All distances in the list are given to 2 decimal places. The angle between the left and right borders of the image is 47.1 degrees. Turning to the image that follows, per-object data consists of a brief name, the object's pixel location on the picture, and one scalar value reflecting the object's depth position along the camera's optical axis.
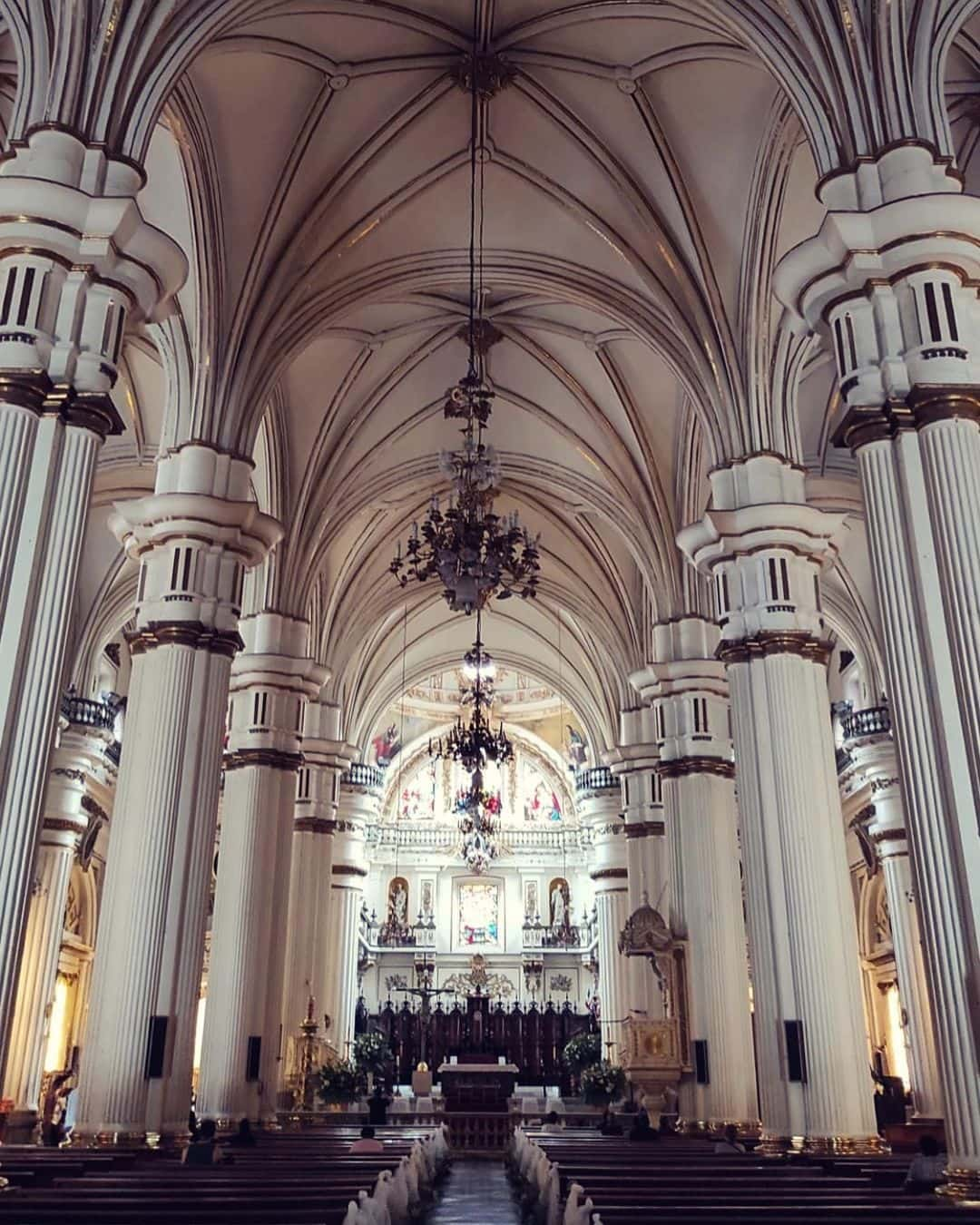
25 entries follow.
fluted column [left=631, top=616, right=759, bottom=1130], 13.79
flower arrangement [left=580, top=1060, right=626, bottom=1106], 18.09
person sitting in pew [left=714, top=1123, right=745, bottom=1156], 9.43
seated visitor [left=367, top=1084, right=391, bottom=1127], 15.51
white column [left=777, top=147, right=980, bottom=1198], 6.40
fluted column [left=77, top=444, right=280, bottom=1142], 9.98
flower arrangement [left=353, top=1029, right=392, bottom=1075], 18.89
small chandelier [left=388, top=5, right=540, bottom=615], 10.69
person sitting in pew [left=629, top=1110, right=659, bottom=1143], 12.16
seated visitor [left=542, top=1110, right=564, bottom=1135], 15.48
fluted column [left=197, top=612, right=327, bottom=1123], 13.54
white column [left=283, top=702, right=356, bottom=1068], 19.03
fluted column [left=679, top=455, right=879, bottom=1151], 10.04
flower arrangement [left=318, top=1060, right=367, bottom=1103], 16.95
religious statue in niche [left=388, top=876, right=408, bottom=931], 34.62
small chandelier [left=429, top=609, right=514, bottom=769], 17.06
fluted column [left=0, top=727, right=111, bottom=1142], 17.41
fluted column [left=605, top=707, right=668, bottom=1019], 19.45
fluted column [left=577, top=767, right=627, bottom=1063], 23.34
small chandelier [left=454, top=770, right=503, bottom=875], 21.51
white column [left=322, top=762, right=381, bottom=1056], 22.95
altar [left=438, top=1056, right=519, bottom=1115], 20.81
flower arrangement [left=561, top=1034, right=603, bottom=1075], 21.02
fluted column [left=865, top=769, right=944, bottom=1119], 17.20
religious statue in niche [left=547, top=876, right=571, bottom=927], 35.06
